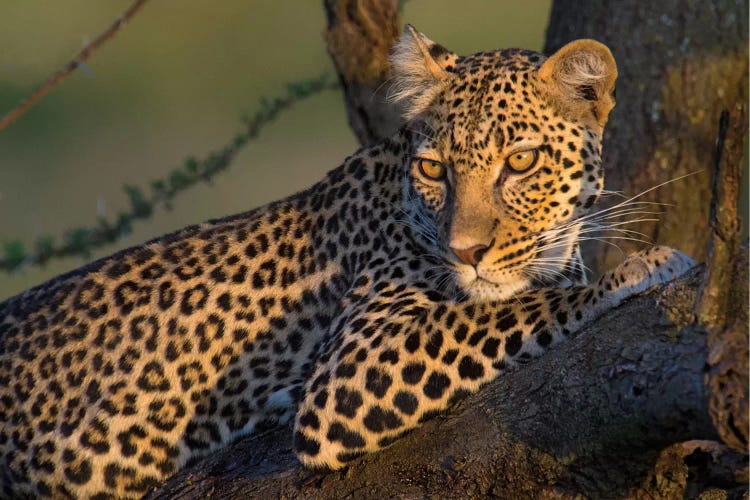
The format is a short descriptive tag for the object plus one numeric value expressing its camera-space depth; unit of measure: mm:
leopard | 11695
